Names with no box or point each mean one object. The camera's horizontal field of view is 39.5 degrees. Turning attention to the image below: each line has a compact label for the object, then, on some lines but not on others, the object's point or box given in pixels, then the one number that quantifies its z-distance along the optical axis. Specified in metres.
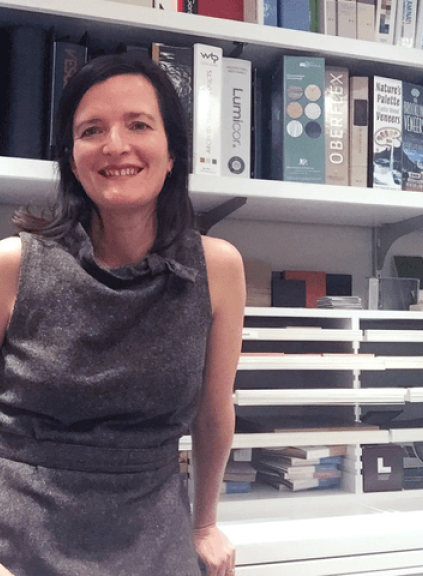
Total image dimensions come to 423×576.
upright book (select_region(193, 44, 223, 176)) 1.24
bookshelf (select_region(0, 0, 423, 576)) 1.10
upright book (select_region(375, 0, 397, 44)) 1.42
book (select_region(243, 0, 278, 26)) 1.31
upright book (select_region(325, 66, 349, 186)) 1.34
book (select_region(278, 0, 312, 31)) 1.34
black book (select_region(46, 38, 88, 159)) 1.18
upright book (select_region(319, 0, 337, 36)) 1.37
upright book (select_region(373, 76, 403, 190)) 1.36
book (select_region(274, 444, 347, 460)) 1.30
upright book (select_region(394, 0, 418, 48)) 1.44
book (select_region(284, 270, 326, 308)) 1.49
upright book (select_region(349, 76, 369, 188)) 1.36
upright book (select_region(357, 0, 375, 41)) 1.39
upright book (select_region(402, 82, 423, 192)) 1.39
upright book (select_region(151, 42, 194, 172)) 1.23
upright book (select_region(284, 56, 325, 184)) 1.30
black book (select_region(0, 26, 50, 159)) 1.16
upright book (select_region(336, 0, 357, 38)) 1.38
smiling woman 0.78
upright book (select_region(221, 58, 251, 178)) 1.28
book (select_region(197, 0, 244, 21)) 1.29
